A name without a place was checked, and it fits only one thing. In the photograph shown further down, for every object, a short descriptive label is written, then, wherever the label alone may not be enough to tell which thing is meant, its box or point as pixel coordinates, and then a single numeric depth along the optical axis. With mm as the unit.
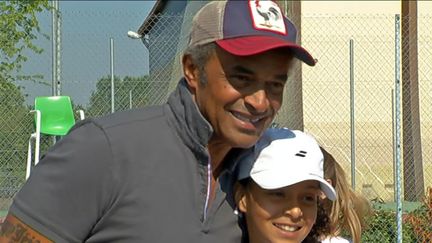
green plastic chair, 7484
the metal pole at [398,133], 7252
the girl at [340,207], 2324
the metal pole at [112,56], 7996
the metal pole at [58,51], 7715
